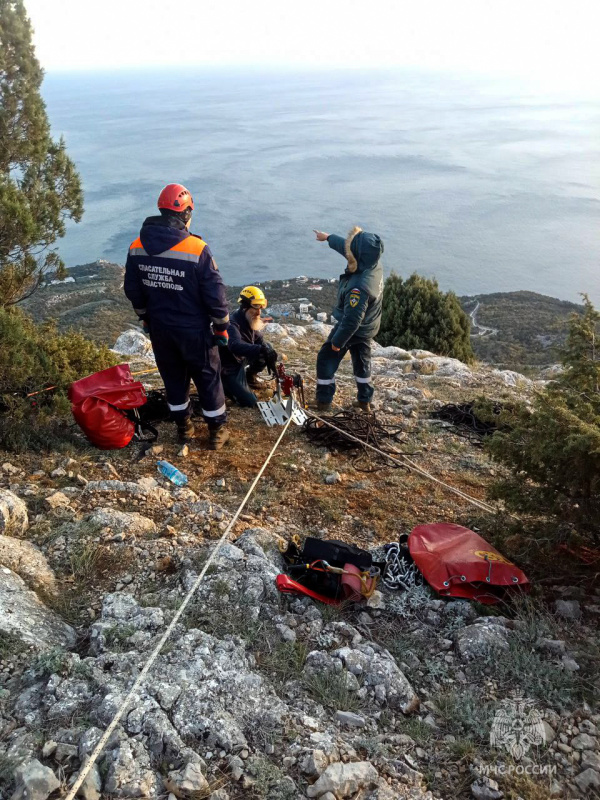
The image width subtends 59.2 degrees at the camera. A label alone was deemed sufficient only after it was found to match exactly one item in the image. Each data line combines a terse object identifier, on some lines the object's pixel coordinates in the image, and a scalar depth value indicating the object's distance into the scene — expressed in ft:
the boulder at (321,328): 53.57
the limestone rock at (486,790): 7.56
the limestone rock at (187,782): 7.07
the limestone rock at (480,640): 10.13
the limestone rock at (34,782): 6.59
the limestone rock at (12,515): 12.00
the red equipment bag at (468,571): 11.46
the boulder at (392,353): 41.50
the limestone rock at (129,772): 6.97
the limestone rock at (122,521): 12.62
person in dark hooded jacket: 19.97
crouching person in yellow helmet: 19.56
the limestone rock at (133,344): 39.67
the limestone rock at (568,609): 11.12
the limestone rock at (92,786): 6.79
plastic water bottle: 15.92
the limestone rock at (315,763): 7.64
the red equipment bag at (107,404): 16.34
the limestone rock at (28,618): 9.04
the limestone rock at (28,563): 10.66
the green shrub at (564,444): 10.93
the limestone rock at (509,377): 34.09
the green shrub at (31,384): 16.37
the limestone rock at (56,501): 13.28
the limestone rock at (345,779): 7.35
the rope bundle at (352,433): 19.81
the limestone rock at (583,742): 8.33
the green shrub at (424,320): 55.28
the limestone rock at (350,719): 8.73
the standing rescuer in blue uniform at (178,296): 14.99
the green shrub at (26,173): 19.39
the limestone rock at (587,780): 7.75
